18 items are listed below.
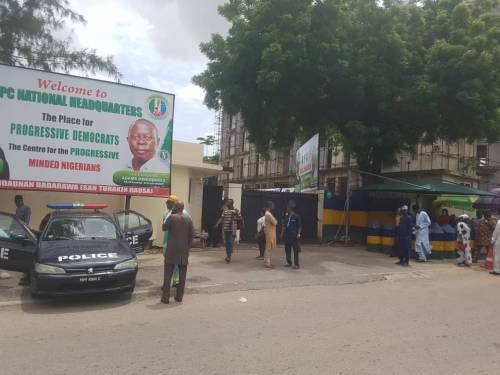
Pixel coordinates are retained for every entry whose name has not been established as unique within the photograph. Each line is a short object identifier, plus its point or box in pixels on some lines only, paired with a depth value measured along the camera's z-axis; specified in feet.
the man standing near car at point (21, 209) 37.63
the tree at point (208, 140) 210.38
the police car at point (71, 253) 23.98
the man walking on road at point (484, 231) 47.70
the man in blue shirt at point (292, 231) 38.14
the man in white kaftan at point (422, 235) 46.80
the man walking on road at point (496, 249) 41.57
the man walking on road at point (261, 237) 41.33
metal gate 56.70
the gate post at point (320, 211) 63.00
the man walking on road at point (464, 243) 45.60
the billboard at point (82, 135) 37.55
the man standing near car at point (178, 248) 26.07
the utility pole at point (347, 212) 61.67
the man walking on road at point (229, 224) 39.68
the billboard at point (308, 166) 55.11
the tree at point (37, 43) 55.93
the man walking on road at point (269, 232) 38.27
